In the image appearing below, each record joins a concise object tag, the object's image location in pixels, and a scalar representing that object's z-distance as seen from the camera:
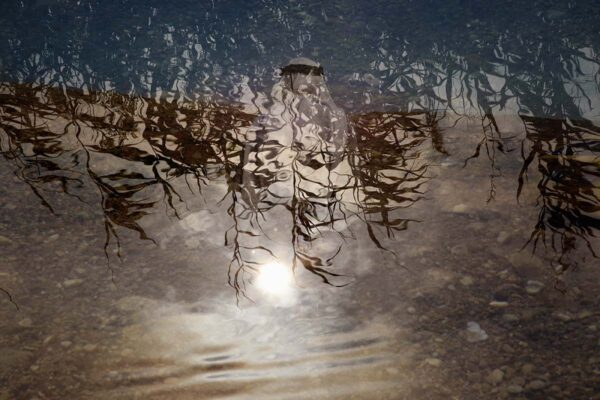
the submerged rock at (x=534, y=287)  1.75
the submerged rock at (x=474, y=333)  1.59
